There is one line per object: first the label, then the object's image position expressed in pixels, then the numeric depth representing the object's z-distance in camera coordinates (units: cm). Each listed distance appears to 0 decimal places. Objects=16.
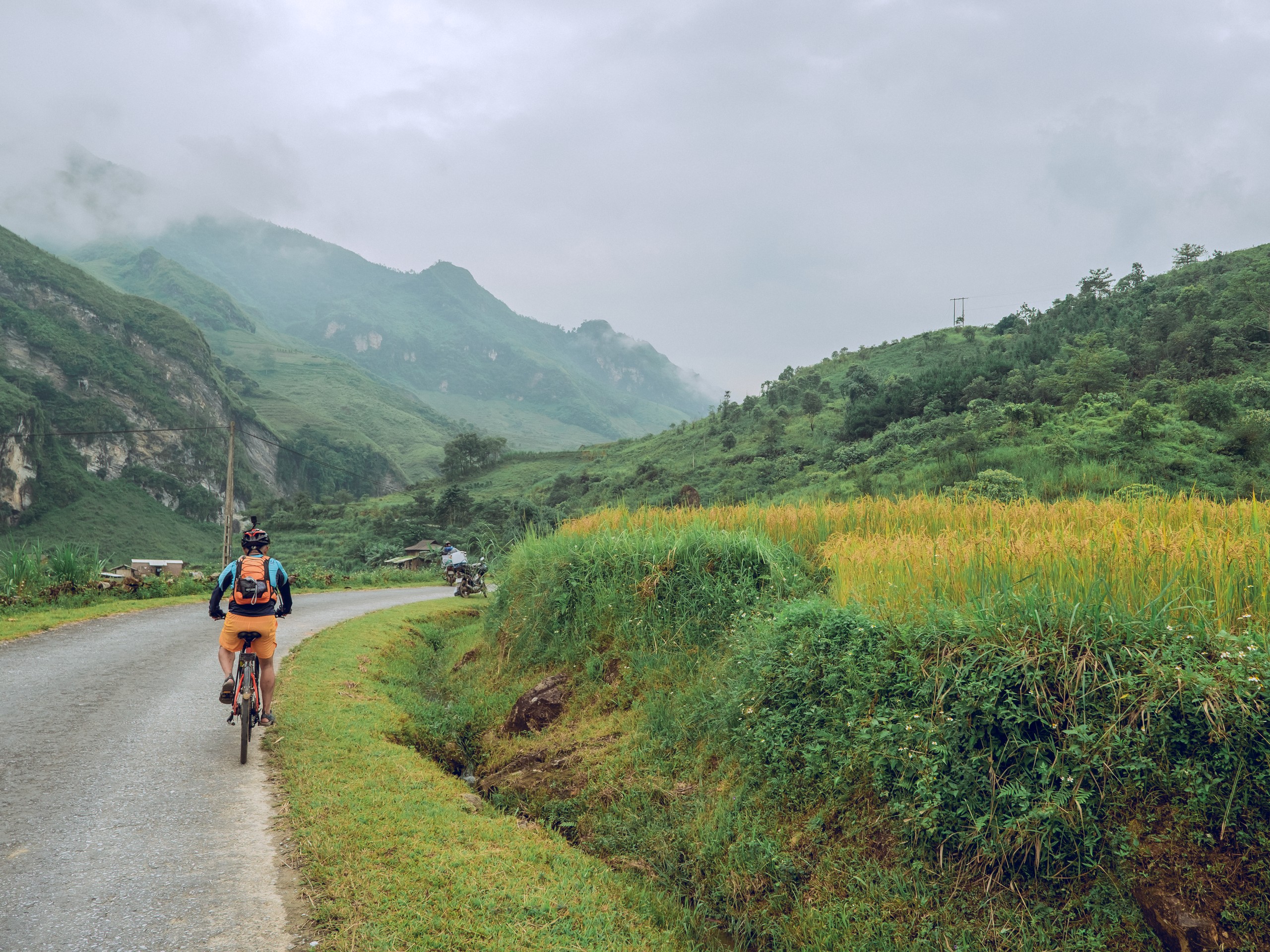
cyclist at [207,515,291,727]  663
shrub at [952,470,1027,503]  1716
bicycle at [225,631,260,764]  626
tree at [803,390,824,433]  5656
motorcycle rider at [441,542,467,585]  2514
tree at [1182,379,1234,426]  2347
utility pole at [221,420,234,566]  2617
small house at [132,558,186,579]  2022
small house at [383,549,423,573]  4453
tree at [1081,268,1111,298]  5806
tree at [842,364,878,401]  4866
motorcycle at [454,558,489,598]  2172
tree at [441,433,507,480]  10119
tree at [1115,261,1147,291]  5678
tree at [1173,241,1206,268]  5900
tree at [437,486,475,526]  6194
